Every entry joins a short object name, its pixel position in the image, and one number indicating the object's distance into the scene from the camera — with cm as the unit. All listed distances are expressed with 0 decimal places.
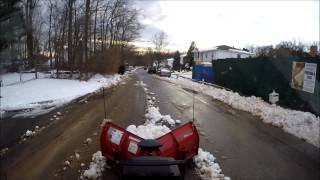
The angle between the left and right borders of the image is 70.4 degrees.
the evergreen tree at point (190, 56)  5610
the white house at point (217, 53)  3544
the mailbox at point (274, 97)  1063
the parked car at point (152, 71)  4523
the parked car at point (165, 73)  3388
